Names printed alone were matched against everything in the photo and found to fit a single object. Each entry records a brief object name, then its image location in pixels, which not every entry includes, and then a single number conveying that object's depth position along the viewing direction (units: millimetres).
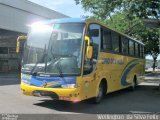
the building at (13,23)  21375
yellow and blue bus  6648
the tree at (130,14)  13649
